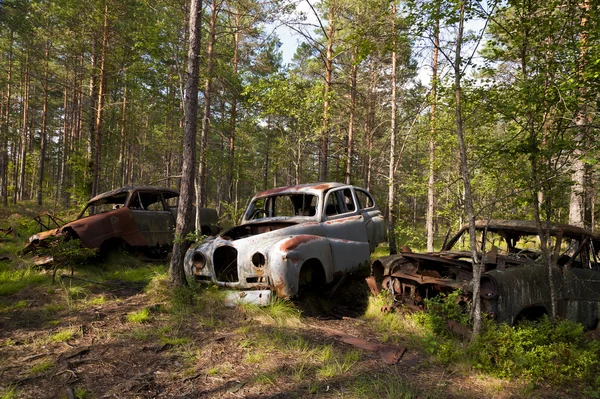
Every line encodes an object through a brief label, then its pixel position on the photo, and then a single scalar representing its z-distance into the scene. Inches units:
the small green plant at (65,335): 157.4
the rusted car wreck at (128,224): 279.3
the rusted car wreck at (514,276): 158.9
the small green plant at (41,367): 127.6
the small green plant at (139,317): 180.2
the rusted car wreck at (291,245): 185.2
